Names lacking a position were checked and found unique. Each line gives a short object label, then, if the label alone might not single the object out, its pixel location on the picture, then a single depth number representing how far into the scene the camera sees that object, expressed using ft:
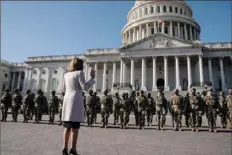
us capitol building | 139.33
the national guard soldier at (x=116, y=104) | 45.71
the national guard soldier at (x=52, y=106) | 47.17
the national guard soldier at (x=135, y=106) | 43.88
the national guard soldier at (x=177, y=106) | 39.09
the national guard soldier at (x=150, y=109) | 46.33
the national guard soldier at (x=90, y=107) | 43.91
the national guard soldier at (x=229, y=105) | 38.17
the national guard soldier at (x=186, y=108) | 41.45
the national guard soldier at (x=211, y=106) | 38.03
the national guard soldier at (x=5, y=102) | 48.85
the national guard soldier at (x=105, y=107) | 42.05
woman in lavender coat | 14.08
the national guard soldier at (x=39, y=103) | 48.99
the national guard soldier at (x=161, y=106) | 40.42
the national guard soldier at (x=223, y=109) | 42.92
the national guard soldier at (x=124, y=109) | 42.38
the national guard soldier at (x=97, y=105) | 45.55
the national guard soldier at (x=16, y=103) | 48.85
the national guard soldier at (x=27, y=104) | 49.60
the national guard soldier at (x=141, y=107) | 40.98
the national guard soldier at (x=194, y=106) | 39.75
